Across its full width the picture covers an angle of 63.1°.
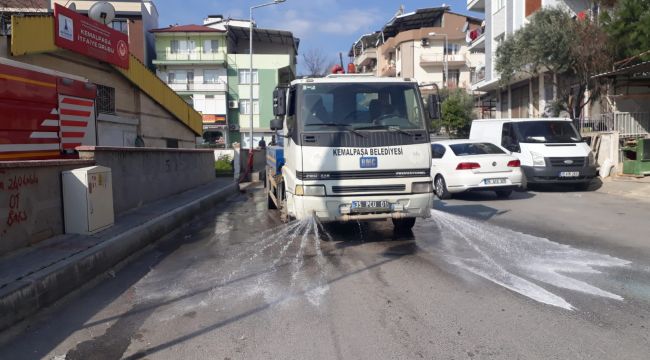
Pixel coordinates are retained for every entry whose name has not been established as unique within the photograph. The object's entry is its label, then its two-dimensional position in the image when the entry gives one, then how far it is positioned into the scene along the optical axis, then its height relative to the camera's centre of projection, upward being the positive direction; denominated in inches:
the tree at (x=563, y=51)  773.3 +152.4
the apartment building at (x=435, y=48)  2298.2 +459.2
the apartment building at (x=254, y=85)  2187.5 +297.4
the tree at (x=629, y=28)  647.8 +155.9
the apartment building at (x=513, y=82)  1075.3 +197.0
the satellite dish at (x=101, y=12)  680.4 +188.9
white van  566.6 +0.5
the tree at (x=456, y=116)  1478.8 +100.9
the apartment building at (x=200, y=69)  2137.1 +360.6
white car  516.1 -19.3
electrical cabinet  291.9 -22.6
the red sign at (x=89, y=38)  566.6 +145.3
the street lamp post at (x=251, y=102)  1149.2 +126.3
